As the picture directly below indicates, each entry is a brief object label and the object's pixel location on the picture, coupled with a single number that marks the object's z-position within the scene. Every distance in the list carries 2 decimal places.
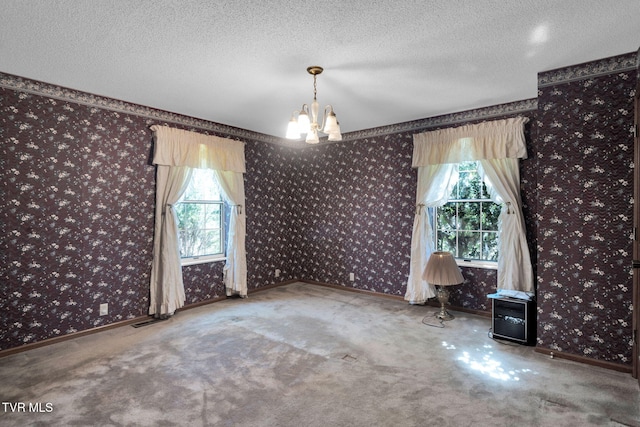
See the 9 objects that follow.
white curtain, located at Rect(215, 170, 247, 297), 4.95
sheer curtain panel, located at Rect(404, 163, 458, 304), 4.48
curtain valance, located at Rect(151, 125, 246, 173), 4.18
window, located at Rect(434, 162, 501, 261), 4.27
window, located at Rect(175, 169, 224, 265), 4.64
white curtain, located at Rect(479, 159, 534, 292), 3.80
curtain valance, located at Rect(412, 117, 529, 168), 3.89
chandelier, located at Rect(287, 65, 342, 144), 2.74
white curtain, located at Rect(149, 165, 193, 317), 4.12
